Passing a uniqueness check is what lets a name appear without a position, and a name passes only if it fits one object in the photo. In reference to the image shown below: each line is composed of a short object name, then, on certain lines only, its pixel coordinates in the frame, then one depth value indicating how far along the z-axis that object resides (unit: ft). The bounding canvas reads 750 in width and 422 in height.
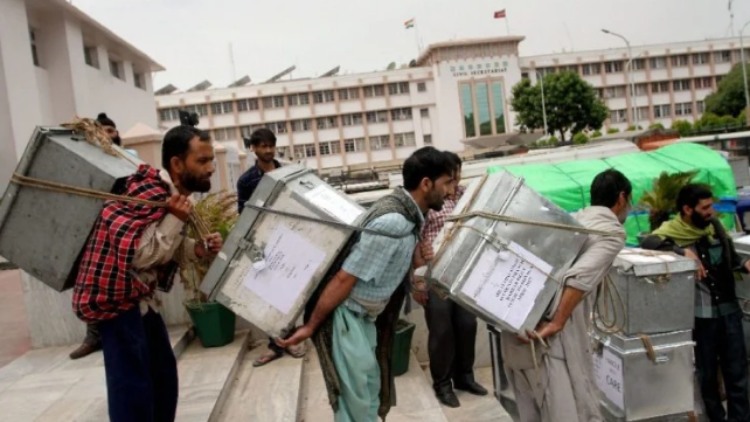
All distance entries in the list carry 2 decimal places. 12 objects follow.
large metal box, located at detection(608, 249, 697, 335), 11.71
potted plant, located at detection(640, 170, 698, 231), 18.53
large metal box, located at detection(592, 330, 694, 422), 11.85
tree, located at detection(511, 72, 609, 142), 128.06
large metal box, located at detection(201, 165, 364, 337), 6.88
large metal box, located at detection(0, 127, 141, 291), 6.68
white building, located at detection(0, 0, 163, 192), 43.47
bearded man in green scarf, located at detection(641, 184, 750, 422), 12.00
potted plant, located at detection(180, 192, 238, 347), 13.93
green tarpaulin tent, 28.75
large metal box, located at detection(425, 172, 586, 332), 7.66
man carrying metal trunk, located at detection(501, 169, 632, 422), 8.13
